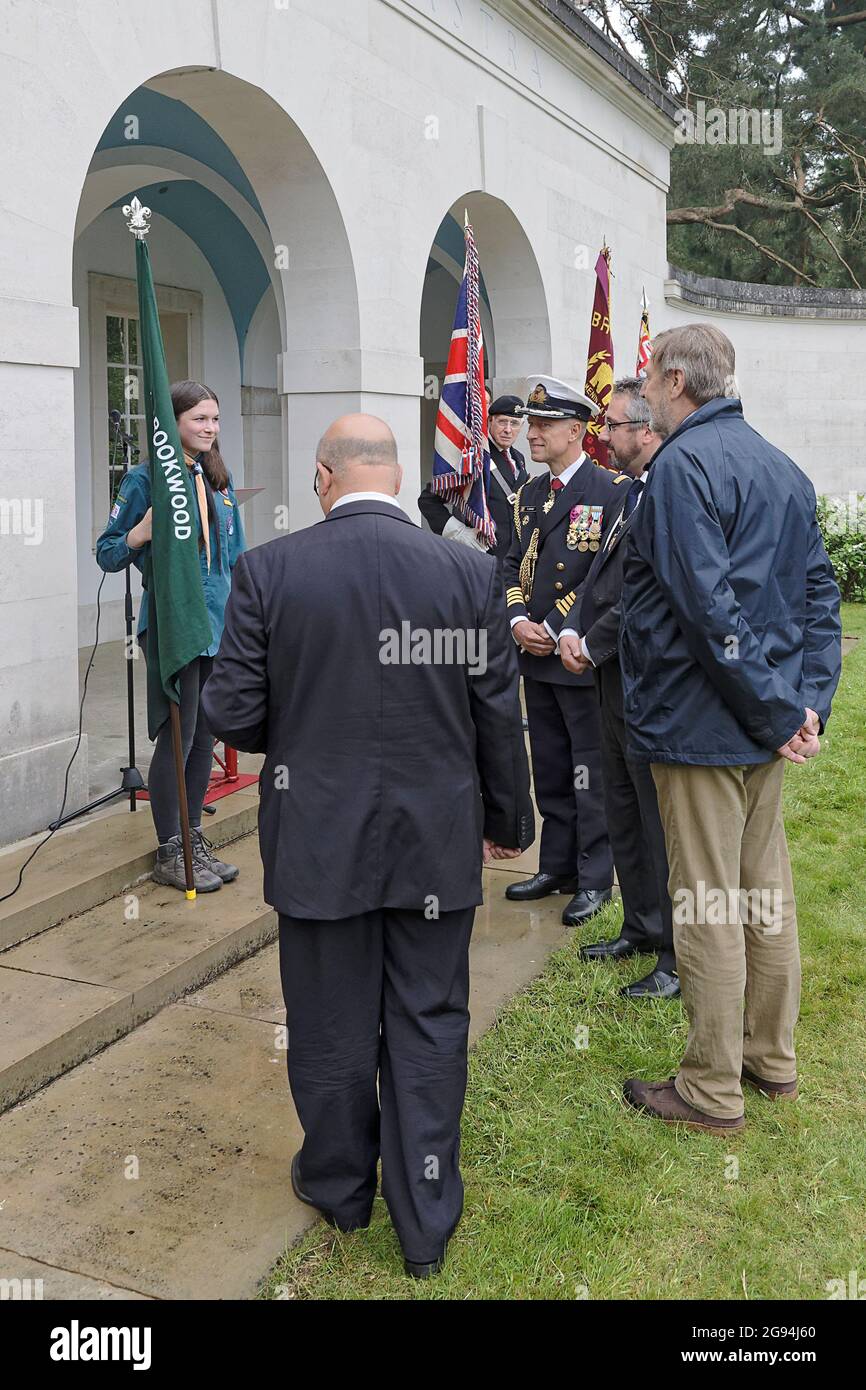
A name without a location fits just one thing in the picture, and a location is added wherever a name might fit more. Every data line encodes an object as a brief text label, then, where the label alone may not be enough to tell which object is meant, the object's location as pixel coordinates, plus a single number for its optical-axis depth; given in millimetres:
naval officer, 4785
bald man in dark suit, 2625
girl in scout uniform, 4730
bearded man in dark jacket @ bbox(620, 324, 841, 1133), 3061
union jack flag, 6648
